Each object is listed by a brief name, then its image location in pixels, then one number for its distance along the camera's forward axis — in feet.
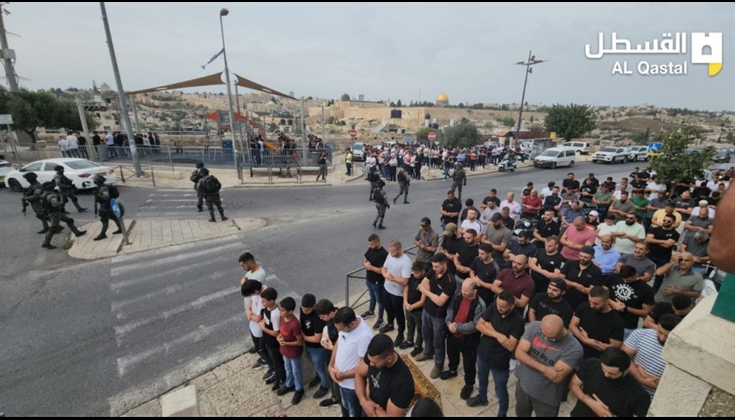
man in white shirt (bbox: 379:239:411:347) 16.35
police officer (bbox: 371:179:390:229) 33.88
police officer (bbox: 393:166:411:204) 44.49
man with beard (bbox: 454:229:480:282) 18.58
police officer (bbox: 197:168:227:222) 35.73
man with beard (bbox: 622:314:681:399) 10.13
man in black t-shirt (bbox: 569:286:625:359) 11.59
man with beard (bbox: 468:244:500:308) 15.99
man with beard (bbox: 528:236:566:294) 16.71
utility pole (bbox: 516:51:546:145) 88.62
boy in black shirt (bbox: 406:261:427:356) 15.52
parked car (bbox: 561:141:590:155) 121.01
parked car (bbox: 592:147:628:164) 99.30
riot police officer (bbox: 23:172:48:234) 29.53
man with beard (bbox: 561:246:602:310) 14.85
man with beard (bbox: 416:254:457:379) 14.19
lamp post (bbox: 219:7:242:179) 51.43
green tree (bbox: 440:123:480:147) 138.62
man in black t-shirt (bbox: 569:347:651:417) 8.71
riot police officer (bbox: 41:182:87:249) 29.27
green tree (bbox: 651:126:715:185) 34.76
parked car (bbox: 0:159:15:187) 49.67
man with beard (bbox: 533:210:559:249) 22.88
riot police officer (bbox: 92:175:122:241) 29.58
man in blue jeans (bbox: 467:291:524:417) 11.80
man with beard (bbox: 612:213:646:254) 20.13
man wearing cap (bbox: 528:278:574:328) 12.59
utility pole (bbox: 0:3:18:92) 65.62
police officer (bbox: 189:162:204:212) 37.01
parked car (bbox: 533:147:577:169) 85.71
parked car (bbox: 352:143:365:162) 86.83
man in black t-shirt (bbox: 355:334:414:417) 9.23
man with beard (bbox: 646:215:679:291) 19.71
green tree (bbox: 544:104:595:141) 130.11
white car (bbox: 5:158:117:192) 44.01
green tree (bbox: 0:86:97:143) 65.62
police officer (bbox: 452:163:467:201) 44.09
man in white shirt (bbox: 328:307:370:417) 11.23
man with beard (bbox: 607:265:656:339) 13.44
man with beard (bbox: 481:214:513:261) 20.56
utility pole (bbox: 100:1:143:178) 47.25
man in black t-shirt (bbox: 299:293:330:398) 13.21
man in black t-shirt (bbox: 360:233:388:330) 17.84
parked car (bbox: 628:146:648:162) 104.12
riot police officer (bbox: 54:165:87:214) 32.15
